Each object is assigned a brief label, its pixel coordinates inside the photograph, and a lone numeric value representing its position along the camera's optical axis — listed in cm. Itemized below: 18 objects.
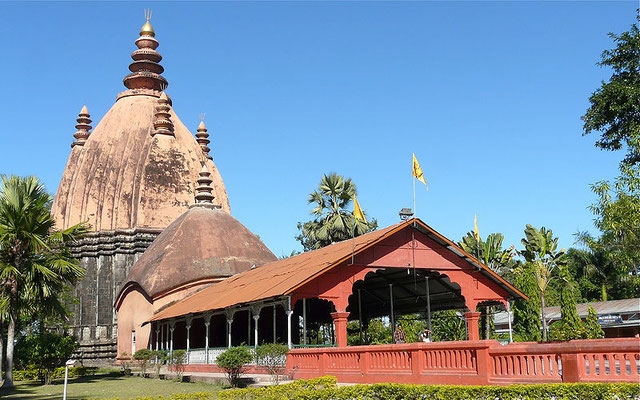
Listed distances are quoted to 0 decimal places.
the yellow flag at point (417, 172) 2064
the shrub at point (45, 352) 2722
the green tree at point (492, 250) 4647
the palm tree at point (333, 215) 4256
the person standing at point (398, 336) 2546
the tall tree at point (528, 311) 4244
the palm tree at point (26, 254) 2333
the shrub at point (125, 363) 3316
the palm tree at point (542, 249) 4694
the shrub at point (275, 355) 2017
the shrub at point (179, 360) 2661
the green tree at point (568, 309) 3838
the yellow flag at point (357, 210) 2383
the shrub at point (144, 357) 3025
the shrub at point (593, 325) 3562
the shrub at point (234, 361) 1959
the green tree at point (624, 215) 2038
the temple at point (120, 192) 4272
